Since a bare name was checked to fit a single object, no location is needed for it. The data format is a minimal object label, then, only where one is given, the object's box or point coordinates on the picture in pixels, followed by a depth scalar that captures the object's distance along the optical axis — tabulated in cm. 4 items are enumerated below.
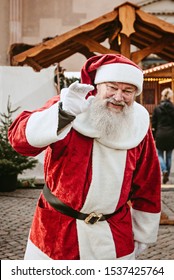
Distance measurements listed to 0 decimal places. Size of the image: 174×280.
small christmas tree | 870
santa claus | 256
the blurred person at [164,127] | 933
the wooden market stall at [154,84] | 1470
